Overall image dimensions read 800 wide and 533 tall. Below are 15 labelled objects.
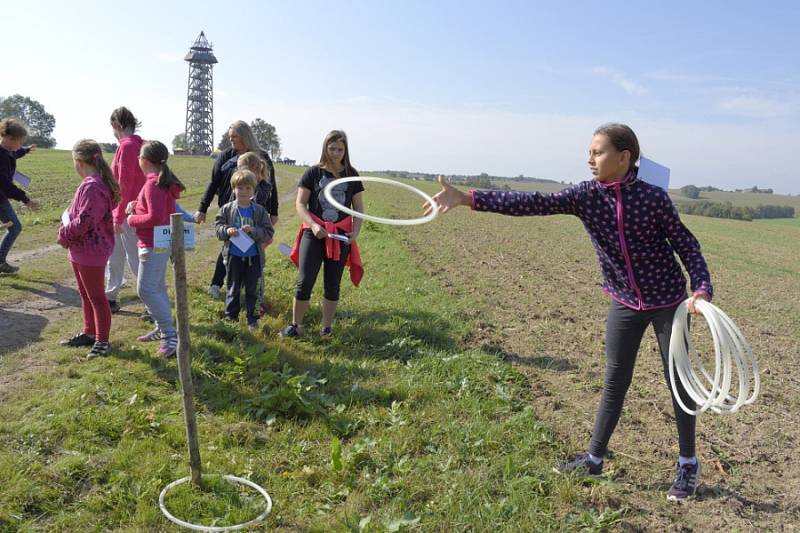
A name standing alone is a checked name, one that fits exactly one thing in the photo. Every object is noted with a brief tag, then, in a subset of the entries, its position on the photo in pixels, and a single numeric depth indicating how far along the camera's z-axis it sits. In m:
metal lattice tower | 116.31
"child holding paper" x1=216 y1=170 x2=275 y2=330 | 6.13
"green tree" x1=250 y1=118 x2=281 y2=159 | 110.06
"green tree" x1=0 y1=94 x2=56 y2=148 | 104.06
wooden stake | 3.49
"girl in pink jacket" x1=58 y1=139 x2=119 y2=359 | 5.16
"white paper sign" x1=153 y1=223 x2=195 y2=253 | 4.11
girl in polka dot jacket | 3.44
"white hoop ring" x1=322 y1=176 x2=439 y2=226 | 3.71
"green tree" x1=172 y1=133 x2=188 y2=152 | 122.24
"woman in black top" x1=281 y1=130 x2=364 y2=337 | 5.79
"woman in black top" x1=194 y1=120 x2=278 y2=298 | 6.78
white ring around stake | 3.18
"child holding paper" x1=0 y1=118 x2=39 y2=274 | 7.76
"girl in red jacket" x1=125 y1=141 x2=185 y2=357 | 5.41
